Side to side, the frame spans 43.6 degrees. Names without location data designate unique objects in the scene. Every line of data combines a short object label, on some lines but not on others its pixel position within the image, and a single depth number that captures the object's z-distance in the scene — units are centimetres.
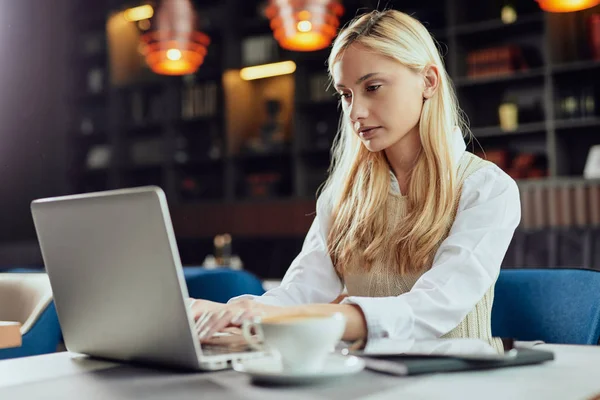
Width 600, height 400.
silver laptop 84
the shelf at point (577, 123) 472
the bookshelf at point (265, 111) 505
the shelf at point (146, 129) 674
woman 125
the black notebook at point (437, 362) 85
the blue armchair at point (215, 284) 276
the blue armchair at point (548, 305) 137
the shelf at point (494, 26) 500
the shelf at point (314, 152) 592
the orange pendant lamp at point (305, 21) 361
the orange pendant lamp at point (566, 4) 348
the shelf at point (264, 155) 607
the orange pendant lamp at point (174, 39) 409
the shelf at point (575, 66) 472
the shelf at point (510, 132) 496
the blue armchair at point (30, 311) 224
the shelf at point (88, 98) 709
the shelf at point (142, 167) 676
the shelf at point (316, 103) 590
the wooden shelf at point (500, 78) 499
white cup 82
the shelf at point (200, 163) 645
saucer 81
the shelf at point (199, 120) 641
